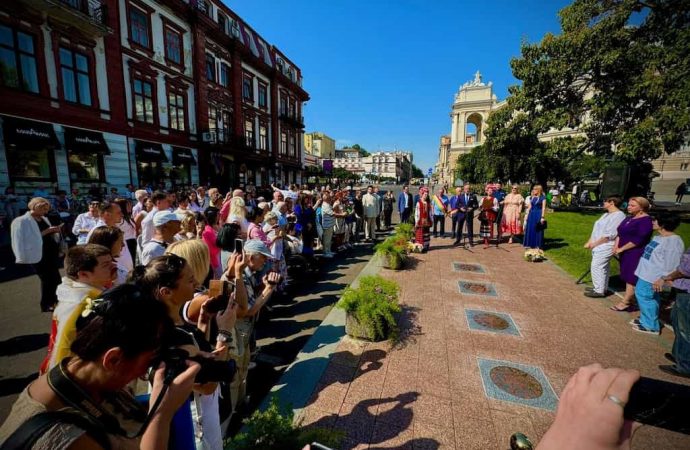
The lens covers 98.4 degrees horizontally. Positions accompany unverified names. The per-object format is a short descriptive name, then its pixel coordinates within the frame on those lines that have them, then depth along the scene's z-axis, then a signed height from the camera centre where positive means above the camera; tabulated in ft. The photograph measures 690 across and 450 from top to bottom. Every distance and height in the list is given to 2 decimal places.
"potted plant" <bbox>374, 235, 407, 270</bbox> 24.40 -5.21
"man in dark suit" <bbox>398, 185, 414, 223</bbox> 41.57 -2.30
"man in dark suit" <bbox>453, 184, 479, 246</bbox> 32.30 -1.78
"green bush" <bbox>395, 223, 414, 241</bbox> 28.47 -4.22
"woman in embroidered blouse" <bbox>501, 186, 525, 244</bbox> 33.35 -2.65
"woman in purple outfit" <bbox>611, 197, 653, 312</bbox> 16.10 -2.69
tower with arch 225.35 +59.39
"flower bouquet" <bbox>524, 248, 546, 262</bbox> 27.73 -5.93
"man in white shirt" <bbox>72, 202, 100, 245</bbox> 18.39 -2.52
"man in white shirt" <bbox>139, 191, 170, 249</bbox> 17.06 -2.22
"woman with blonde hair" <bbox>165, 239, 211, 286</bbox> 8.02 -1.92
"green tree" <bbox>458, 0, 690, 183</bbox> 46.96 +19.92
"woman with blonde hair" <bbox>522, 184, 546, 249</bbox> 28.35 -2.85
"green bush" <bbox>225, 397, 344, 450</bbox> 5.91 -5.07
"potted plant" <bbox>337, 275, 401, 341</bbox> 13.39 -5.71
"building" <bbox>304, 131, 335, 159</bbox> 282.77 +40.87
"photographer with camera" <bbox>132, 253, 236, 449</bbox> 6.23 -3.00
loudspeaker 51.42 +2.23
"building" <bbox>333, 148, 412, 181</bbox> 488.44 +39.96
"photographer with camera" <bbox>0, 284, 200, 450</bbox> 3.08 -2.46
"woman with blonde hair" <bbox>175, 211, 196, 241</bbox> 16.10 -2.35
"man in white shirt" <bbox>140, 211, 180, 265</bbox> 12.27 -2.14
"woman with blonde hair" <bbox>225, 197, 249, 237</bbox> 17.40 -1.72
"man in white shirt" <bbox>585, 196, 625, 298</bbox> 18.25 -3.18
